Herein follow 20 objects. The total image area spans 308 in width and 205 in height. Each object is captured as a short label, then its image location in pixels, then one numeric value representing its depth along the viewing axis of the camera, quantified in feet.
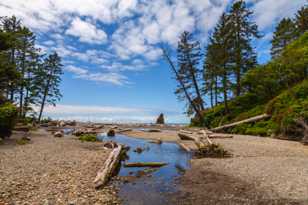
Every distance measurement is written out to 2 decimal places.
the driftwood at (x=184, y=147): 41.51
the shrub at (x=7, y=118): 39.45
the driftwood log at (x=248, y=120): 60.95
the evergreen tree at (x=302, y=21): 108.68
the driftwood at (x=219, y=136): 54.84
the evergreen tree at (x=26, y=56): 85.90
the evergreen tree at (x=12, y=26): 79.85
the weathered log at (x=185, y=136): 52.53
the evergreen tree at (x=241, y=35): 87.92
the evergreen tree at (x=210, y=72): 89.57
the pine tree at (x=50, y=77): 111.55
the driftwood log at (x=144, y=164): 28.89
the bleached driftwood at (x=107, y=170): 19.26
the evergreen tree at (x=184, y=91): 88.28
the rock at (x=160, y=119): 177.83
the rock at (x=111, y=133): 74.66
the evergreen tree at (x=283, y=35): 115.14
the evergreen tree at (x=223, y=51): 82.53
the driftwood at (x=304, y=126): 40.22
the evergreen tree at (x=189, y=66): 88.84
